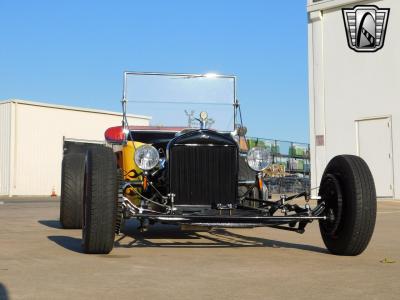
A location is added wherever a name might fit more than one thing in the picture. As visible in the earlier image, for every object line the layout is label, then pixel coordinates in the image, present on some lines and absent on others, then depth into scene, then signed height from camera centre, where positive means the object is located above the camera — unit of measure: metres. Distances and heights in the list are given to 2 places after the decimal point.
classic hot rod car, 5.44 +0.10
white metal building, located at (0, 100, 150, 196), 30.02 +2.60
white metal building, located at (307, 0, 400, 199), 17.30 +2.97
